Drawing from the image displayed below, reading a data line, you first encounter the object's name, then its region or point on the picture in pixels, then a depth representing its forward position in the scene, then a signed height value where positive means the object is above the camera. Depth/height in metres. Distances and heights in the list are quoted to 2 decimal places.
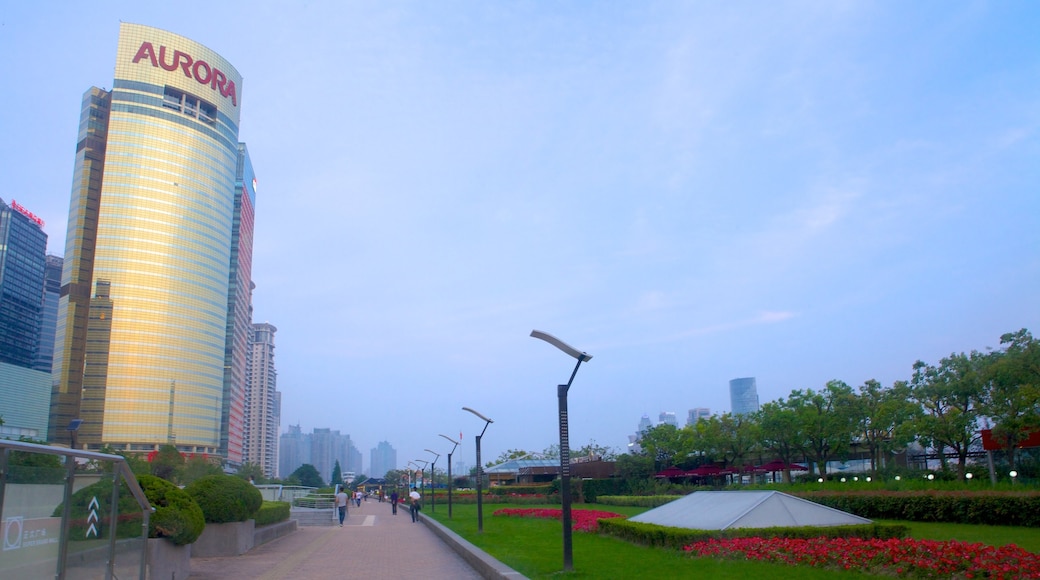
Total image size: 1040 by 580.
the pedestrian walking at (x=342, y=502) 31.56 -1.27
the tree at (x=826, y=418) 39.22 +2.02
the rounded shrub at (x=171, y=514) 11.45 -0.59
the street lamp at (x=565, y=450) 11.92 +0.23
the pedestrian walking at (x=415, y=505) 34.41 -1.61
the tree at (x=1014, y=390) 29.23 +2.47
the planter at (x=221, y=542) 16.31 -1.44
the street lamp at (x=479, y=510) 22.41 -1.23
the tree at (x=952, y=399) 33.12 +2.45
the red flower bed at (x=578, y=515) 21.00 -1.66
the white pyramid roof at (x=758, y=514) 14.73 -1.05
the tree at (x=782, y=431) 41.19 +1.51
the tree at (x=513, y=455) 90.12 +1.27
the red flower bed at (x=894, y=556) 8.61 -1.27
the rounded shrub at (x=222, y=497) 15.99 -0.50
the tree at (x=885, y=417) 35.59 +1.83
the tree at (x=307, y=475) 114.44 -0.61
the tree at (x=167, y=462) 40.66 +0.79
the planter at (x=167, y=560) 11.00 -1.27
